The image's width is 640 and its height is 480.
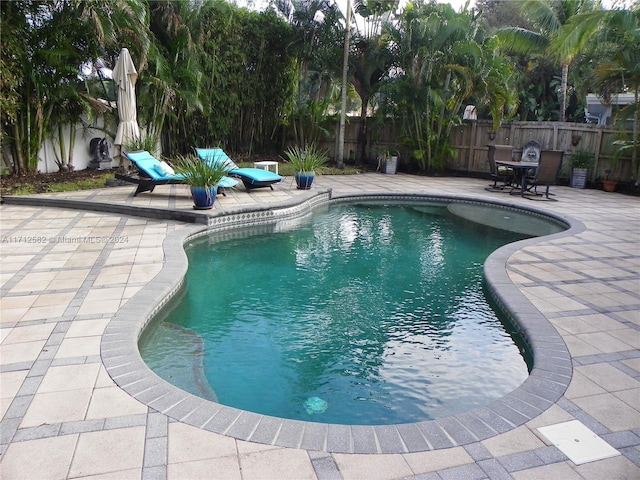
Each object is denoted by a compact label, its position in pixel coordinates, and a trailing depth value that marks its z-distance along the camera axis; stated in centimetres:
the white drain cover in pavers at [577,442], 224
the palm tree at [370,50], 1324
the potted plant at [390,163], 1388
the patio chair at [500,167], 1123
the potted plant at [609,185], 1173
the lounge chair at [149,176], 829
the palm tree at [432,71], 1213
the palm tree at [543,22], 1259
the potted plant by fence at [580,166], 1204
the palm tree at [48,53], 809
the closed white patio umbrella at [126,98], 898
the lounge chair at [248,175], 916
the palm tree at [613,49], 978
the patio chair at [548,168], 993
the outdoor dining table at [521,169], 1016
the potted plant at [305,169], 972
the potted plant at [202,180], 727
